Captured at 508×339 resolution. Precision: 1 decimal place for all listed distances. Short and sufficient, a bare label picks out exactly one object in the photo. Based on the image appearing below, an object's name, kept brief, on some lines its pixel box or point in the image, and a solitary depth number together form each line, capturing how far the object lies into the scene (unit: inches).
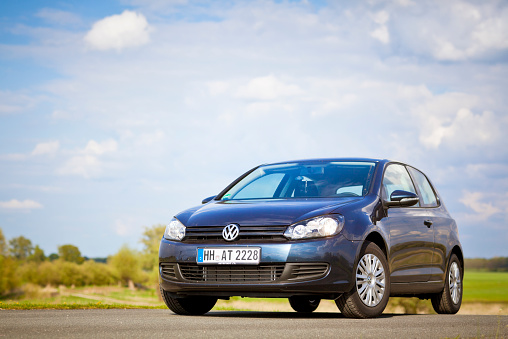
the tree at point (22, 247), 5221.5
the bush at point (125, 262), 4635.8
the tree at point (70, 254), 5561.0
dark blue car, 285.9
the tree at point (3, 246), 4005.9
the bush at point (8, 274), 4069.9
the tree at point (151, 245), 3358.8
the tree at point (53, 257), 5561.0
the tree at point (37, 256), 5532.5
